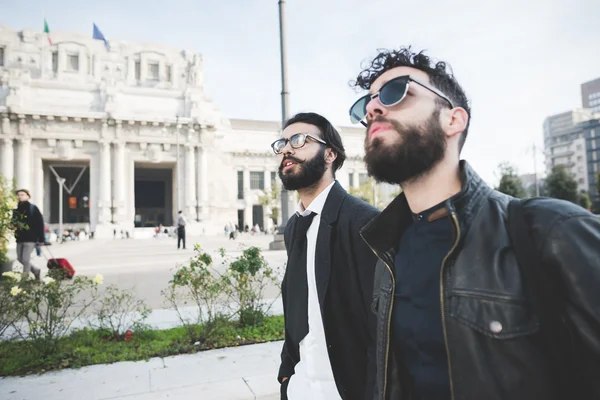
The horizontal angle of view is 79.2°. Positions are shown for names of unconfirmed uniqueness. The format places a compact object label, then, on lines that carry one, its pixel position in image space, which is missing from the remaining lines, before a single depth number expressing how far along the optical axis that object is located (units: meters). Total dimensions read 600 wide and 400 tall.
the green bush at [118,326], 4.98
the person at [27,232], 8.71
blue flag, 41.47
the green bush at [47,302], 4.29
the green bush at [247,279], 5.32
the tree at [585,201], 54.81
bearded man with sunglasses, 0.98
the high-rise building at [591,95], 108.31
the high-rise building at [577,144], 80.69
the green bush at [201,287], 4.87
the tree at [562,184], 50.28
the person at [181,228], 20.52
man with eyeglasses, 1.89
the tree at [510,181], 43.00
